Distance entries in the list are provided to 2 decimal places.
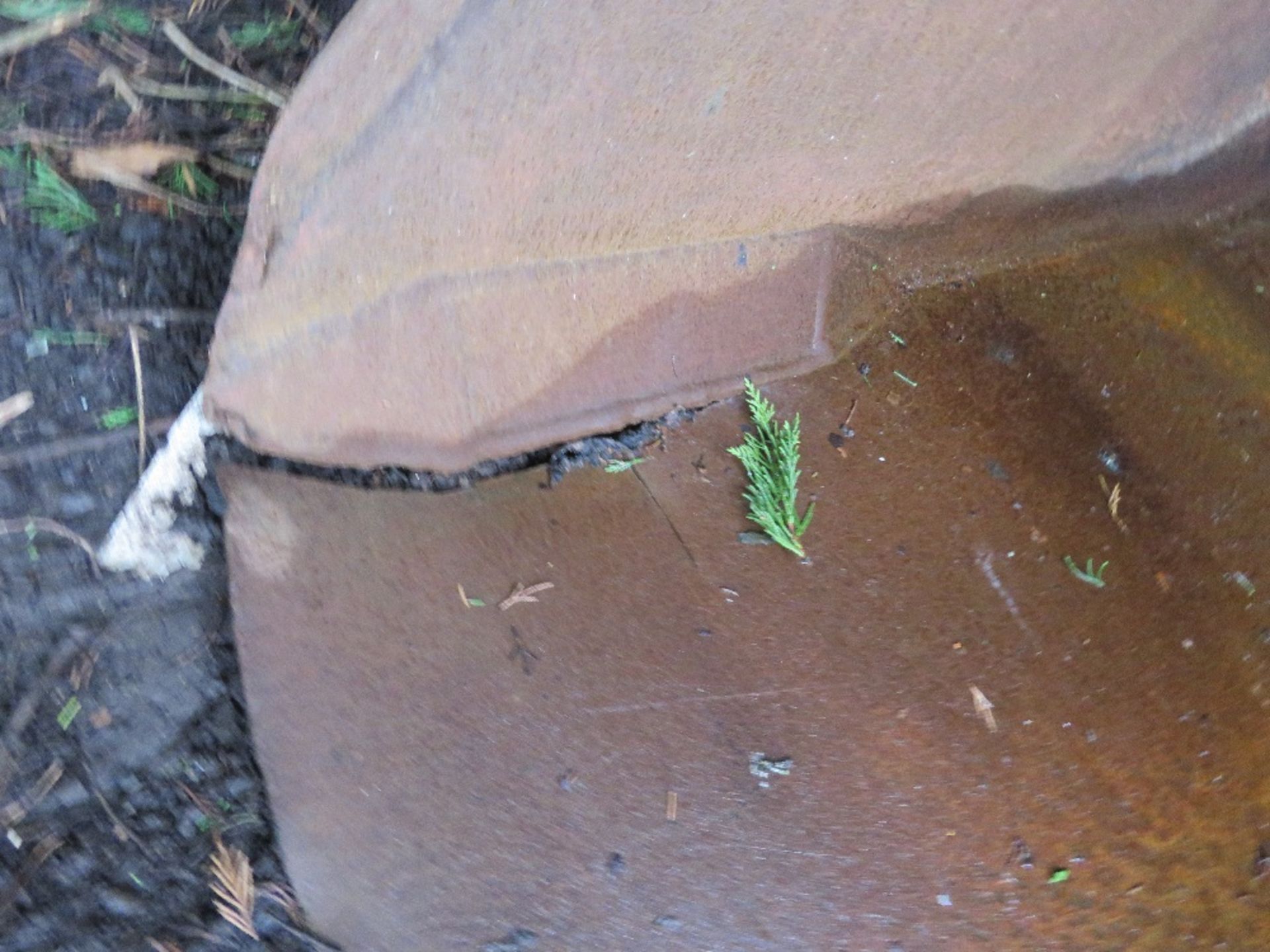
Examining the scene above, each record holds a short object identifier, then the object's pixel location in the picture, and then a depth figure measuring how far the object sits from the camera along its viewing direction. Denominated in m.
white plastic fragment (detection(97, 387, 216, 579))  0.29
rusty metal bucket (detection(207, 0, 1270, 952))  0.29
